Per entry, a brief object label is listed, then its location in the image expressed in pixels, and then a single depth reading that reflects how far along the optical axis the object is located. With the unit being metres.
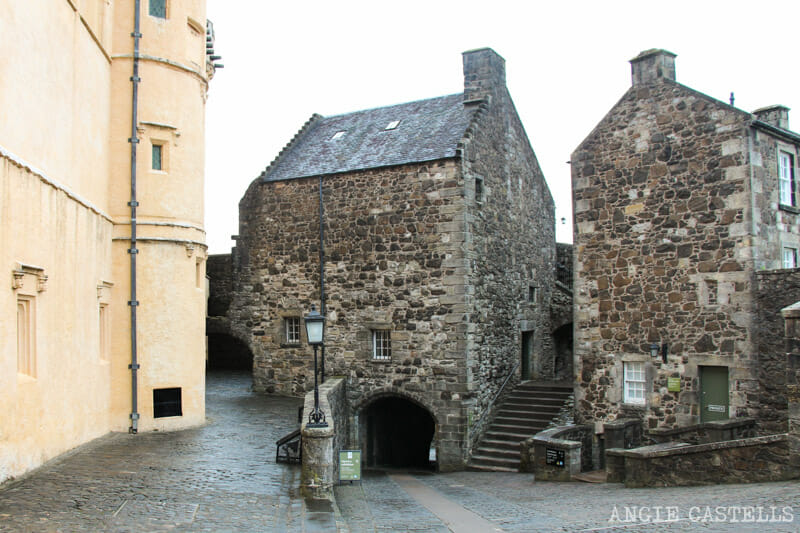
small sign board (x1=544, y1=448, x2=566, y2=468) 15.27
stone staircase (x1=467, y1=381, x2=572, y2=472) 18.09
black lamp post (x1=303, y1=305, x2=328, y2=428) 11.55
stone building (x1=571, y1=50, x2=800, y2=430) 14.80
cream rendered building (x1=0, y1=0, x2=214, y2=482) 10.52
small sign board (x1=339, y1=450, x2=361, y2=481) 13.22
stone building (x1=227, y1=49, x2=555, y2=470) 18.52
